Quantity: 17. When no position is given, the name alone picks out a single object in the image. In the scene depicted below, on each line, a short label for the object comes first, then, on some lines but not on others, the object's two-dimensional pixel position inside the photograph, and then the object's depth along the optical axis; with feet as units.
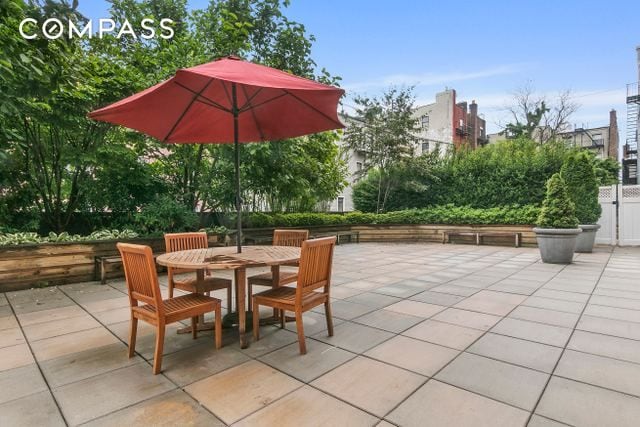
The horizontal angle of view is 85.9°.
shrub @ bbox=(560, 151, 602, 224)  25.27
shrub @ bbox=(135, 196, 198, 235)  19.31
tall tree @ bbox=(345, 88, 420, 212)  37.73
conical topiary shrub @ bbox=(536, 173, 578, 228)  20.62
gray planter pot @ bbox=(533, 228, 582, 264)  20.33
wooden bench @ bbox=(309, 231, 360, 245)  33.07
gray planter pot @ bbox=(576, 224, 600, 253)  25.40
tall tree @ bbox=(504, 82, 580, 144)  68.64
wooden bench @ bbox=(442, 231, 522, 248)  30.27
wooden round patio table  8.00
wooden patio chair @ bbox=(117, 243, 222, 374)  7.24
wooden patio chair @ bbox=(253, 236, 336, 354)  8.20
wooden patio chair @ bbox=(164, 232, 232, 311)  9.88
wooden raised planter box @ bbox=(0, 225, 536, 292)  14.76
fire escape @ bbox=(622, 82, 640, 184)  50.99
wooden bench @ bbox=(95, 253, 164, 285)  16.19
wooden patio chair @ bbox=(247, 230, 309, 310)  11.46
